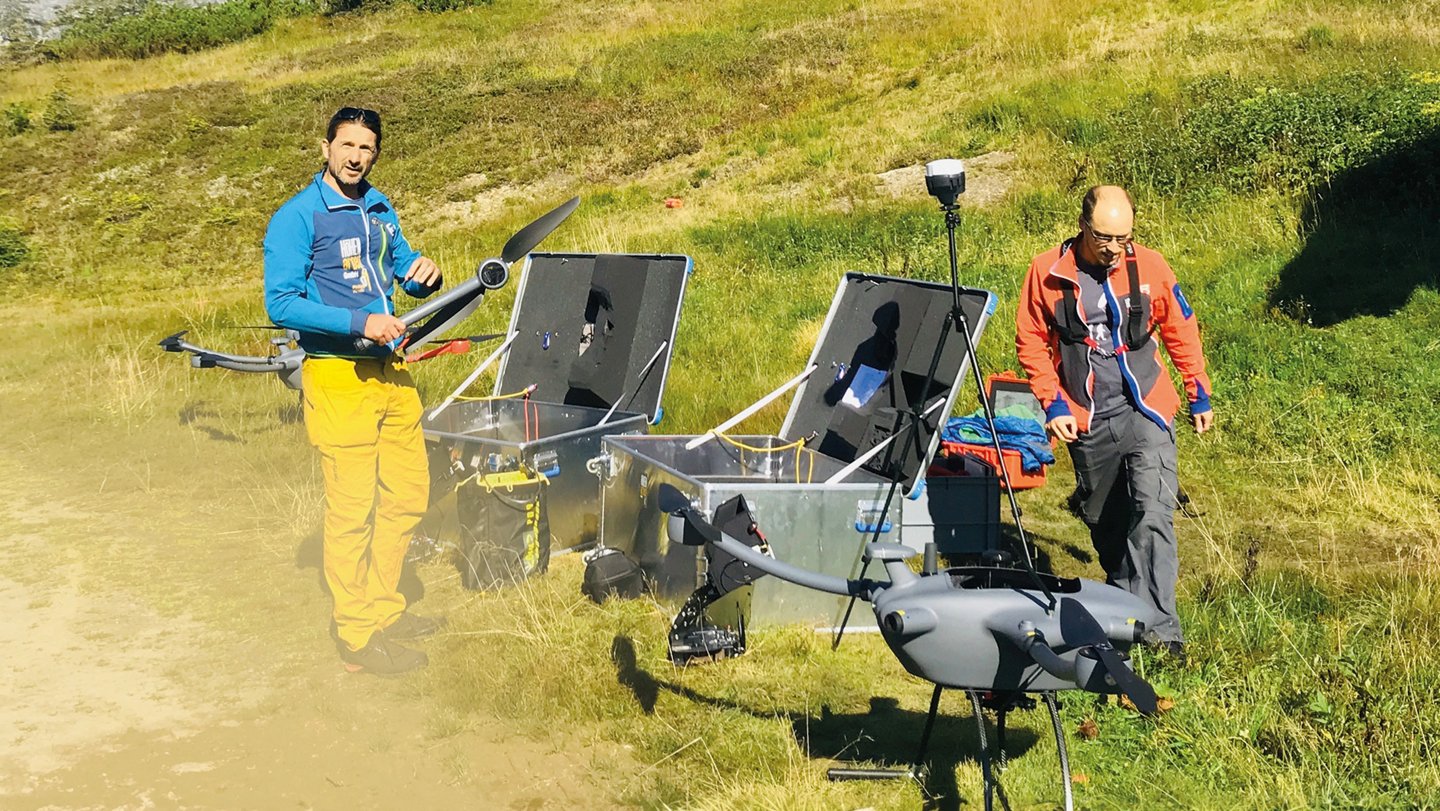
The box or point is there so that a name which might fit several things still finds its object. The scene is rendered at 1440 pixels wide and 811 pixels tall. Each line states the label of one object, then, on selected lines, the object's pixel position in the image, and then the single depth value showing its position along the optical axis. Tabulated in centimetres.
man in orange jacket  496
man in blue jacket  492
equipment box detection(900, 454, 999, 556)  584
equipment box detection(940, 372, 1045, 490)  641
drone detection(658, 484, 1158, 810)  298
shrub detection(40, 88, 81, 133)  2361
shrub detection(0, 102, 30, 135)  2378
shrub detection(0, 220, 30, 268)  1650
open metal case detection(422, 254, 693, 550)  668
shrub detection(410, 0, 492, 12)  3500
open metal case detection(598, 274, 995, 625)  555
